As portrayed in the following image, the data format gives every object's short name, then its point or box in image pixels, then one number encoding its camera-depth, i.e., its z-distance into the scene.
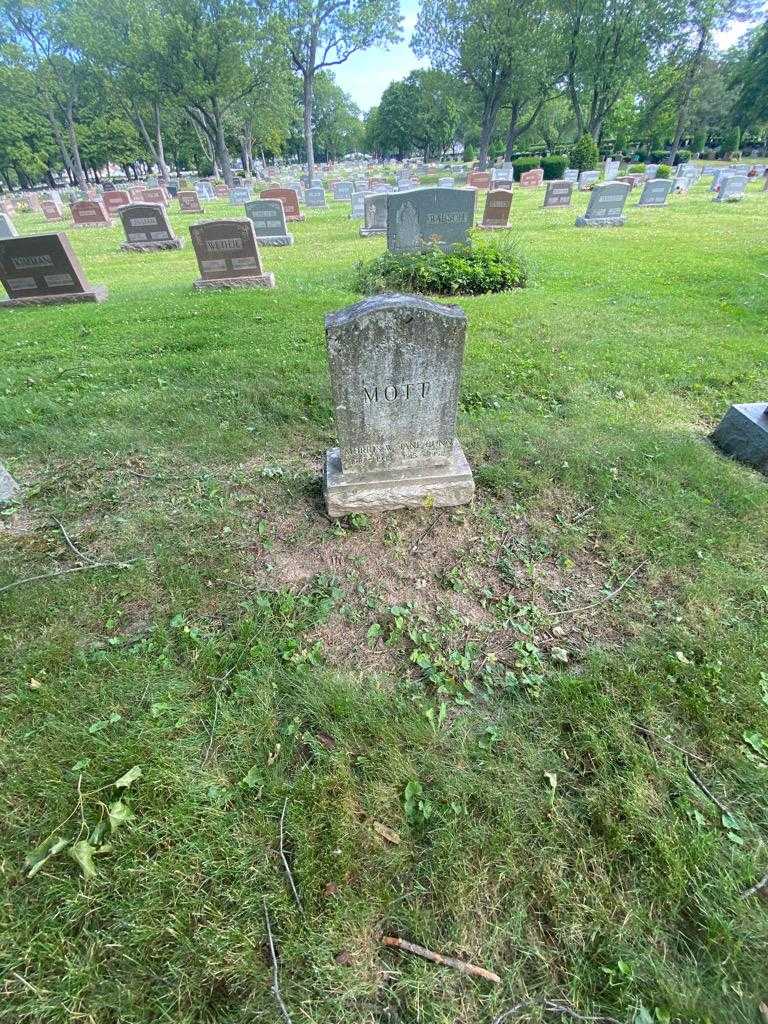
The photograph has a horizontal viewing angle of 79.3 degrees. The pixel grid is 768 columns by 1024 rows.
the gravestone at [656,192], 17.98
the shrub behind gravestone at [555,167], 31.62
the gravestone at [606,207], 14.65
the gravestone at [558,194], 19.62
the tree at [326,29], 29.59
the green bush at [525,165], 34.56
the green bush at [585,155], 27.94
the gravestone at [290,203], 19.56
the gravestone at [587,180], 25.92
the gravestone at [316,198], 23.83
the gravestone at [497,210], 14.61
